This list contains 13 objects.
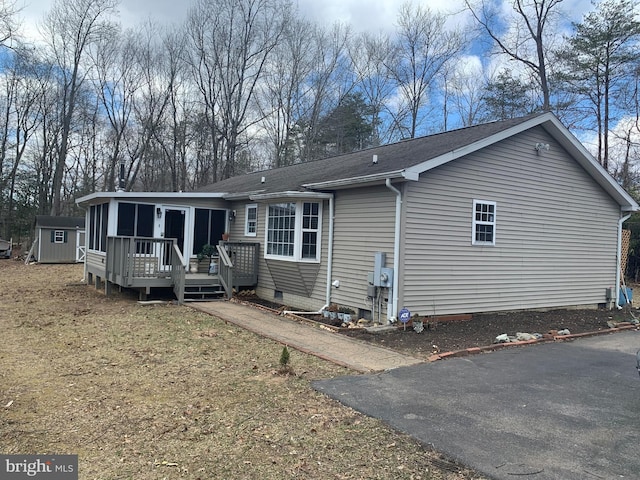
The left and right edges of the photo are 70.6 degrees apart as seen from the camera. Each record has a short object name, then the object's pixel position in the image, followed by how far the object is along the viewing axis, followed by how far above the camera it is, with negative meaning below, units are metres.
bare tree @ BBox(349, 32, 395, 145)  28.11 +10.75
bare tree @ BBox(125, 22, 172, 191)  30.08 +9.00
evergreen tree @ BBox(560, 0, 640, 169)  21.31 +9.65
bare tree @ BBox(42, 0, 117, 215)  27.98 +12.23
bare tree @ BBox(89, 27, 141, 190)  29.83 +10.07
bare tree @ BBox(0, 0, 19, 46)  18.91 +8.81
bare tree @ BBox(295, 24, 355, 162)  28.09 +10.05
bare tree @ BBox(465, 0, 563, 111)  22.72 +11.49
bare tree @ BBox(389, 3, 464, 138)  27.05 +11.49
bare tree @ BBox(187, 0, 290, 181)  28.27 +11.34
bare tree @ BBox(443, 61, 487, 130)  27.17 +9.75
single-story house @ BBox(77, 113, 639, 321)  8.94 +0.51
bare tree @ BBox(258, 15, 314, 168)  27.98 +9.77
